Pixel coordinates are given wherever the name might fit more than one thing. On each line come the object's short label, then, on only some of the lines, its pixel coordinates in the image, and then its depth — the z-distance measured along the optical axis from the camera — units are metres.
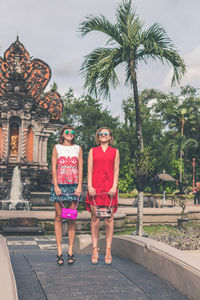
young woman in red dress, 5.01
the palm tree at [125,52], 12.36
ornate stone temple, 22.70
